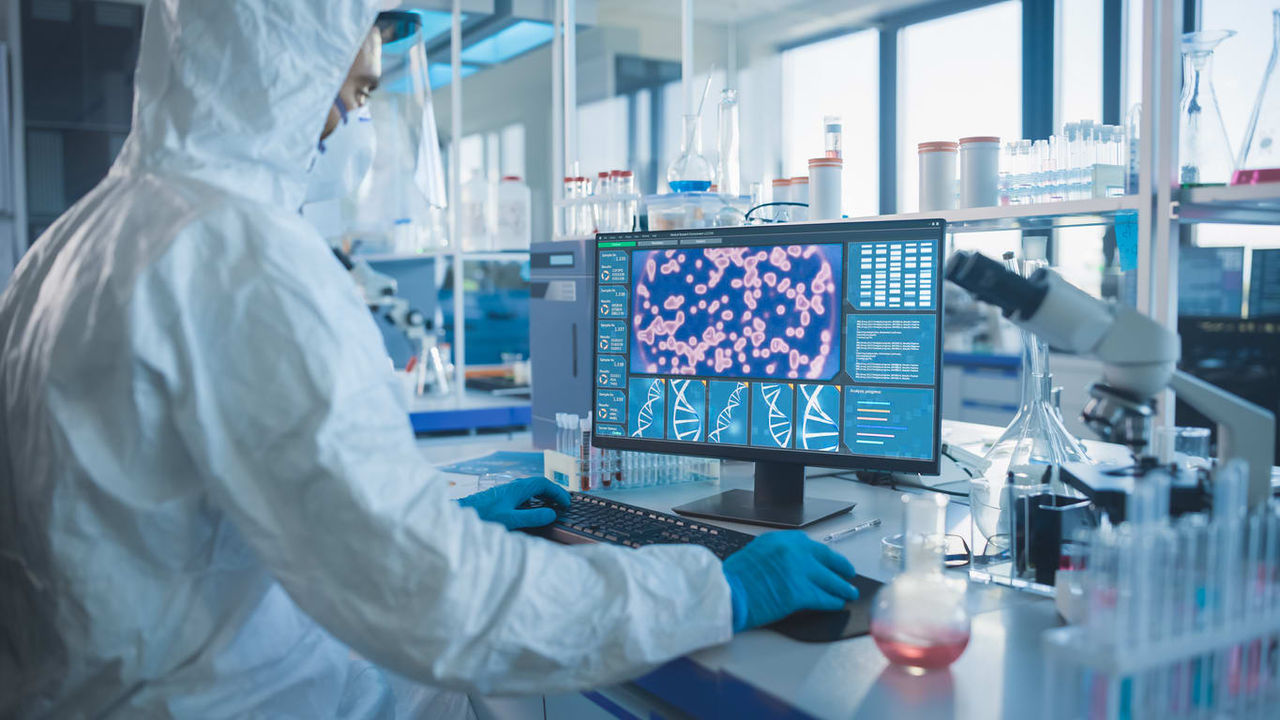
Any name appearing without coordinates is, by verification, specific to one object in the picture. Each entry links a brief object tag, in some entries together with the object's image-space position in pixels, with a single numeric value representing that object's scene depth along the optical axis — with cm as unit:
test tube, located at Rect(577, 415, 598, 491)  166
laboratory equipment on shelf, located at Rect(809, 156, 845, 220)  164
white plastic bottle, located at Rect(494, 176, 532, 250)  330
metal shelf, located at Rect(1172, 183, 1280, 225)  105
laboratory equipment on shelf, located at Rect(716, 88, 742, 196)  192
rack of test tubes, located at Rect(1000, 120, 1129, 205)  137
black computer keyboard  122
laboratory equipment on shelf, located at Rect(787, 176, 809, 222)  176
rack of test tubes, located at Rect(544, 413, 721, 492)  166
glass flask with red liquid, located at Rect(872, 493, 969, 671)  88
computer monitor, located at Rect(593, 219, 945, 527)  131
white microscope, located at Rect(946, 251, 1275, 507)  92
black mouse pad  98
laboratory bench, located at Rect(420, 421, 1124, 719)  84
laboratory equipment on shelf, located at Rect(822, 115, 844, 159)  174
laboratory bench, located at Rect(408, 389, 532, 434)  306
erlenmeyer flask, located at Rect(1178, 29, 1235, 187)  120
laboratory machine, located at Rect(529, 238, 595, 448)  206
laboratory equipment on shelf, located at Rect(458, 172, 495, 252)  350
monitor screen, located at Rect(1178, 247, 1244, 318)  341
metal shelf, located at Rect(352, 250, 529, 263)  318
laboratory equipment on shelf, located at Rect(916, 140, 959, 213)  149
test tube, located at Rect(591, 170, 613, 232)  208
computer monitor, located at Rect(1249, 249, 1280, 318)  326
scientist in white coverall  84
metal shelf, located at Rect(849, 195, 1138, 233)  123
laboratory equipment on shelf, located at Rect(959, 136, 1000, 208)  144
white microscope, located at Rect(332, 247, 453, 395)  326
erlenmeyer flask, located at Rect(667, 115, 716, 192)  177
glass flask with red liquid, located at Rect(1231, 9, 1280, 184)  108
